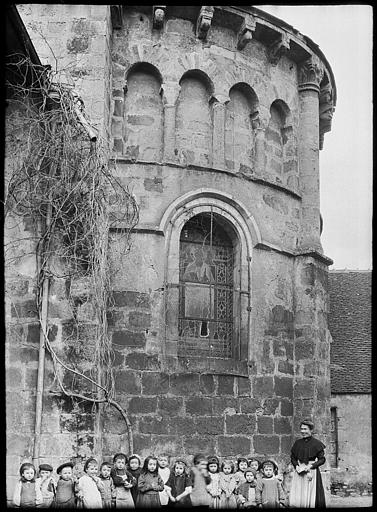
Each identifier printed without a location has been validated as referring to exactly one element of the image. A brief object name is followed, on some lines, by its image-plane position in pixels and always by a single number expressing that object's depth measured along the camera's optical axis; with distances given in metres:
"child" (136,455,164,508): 10.13
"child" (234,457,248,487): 10.88
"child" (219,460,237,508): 10.65
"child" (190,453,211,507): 10.51
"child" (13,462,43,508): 9.54
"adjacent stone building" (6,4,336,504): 12.82
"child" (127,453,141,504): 10.51
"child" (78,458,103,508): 9.88
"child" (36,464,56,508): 9.88
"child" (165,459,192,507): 10.34
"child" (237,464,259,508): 10.61
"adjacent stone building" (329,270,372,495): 21.59
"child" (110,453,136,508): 10.09
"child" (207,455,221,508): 10.59
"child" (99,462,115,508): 10.05
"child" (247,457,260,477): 11.28
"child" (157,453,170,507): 10.27
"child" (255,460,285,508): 10.50
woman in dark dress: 10.62
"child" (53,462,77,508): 9.70
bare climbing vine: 11.23
